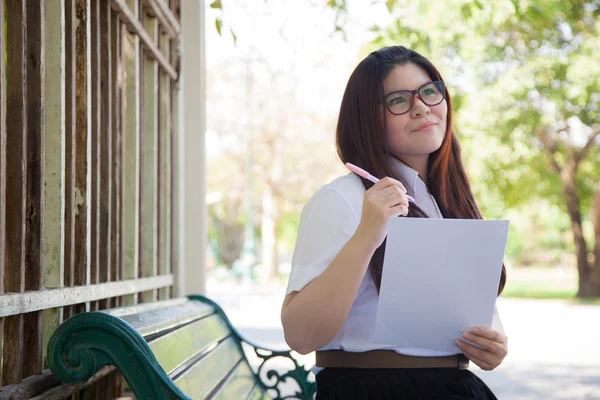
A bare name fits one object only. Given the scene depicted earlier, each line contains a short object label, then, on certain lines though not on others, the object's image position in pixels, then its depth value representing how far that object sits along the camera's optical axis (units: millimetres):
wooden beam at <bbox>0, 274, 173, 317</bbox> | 1839
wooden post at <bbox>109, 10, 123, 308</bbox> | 2822
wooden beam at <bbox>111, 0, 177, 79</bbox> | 2834
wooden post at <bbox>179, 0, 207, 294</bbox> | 4336
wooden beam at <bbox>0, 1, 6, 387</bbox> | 1801
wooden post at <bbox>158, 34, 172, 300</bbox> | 3885
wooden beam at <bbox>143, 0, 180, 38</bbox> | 3476
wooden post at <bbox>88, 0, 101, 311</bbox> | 2557
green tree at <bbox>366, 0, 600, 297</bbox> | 18783
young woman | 1987
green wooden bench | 1833
